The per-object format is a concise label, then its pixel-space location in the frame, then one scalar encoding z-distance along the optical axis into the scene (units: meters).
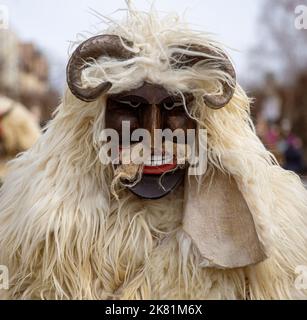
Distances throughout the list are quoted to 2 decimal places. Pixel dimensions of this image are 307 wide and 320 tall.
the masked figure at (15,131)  6.20
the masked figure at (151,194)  2.52
